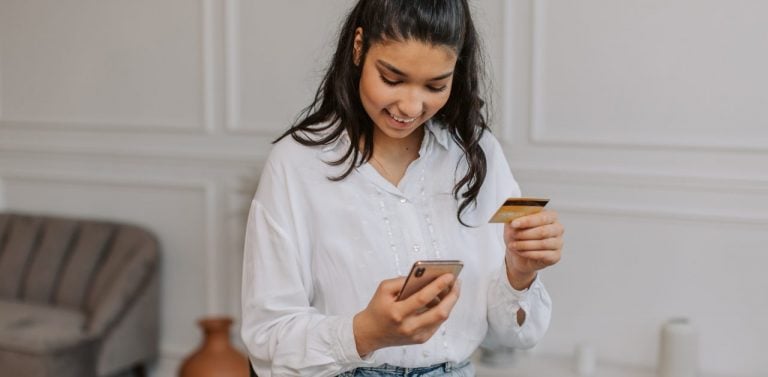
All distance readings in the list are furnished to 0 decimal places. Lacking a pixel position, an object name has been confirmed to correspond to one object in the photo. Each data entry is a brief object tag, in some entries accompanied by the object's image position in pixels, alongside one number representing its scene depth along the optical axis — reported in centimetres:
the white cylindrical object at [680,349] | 307
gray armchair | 361
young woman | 152
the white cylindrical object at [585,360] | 324
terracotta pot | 361
